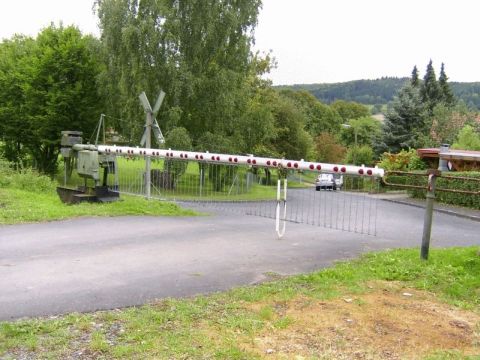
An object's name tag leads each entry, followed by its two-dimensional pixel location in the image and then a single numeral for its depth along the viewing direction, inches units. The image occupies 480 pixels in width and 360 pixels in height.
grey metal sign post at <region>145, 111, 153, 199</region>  584.1
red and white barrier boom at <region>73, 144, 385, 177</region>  351.3
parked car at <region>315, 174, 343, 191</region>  923.8
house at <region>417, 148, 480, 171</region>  1084.5
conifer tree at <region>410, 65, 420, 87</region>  2278.5
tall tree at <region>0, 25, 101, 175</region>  1030.4
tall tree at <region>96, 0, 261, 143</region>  957.8
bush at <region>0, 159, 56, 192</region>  671.8
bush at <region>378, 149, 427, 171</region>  1194.0
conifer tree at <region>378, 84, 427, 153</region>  1541.6
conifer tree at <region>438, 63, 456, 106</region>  2021.4
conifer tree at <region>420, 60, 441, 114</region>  2014.0
